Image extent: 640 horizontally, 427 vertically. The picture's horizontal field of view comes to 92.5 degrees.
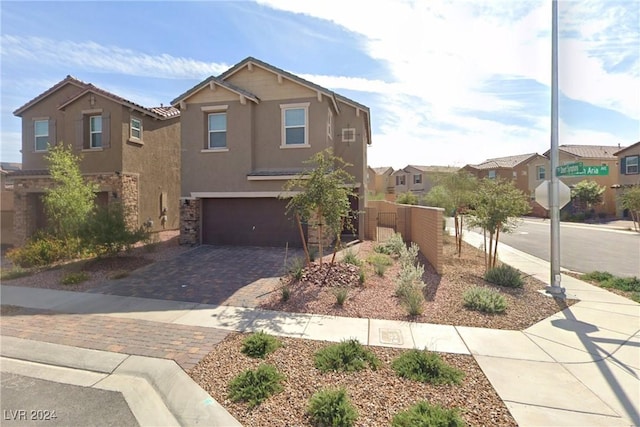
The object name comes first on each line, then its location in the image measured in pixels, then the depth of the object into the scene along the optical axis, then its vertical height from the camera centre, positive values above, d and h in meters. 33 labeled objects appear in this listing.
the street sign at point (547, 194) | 7.55 +0.33
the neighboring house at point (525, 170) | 38.94 +5.02
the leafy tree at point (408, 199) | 25.75 +0.69
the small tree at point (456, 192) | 12.31 +0.68
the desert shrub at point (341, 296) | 6.37 -1.88
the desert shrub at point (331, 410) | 3.01 -2.06
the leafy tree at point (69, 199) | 9.73 +0.24
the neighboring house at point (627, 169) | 30.25 +3.90
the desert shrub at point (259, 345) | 4.41 -2.04
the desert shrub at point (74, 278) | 8.12 -1.94
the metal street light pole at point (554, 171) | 7.41 +0.91
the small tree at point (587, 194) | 31.84 +1.42
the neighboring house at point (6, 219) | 14.91 -0.61
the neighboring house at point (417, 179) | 49.03 +4.69
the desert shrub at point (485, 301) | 6.05 -1.88
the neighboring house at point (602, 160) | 33.19 +5.64
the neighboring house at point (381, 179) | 56.23 +5.36
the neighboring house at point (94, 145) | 13.66 +2.89
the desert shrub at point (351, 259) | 9.07 -1.56
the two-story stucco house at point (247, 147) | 12.29 +2.48
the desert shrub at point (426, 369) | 3.73 -2.06
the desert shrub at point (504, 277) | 7.72 -1.79
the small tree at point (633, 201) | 21.80 +0.48
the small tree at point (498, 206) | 8.29 +0.03
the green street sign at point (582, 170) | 7.04 +0.87
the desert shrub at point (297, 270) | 7.97 -1.67
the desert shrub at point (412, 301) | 5.83 -1.86
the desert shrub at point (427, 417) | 2.90 -2.05
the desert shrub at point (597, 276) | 8.69 -1.99
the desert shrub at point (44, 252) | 10.15 -1.56
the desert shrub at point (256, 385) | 3.44 -2.09
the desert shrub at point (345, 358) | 4.03 -2.07
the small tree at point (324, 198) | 7.72 +0.23
